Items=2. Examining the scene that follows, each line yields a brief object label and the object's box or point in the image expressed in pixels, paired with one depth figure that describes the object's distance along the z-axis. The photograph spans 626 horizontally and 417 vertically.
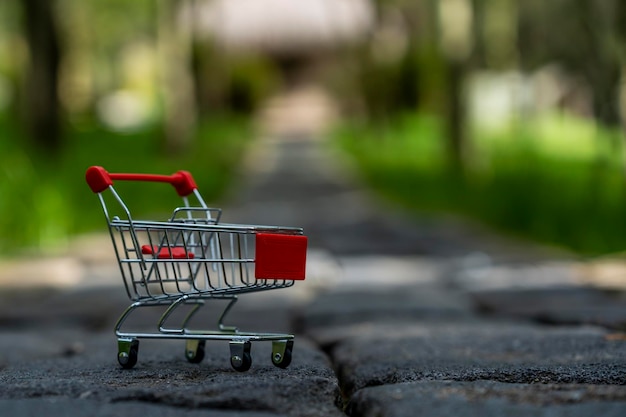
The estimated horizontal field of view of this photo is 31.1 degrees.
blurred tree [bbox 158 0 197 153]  20.67
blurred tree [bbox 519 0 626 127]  10.27
